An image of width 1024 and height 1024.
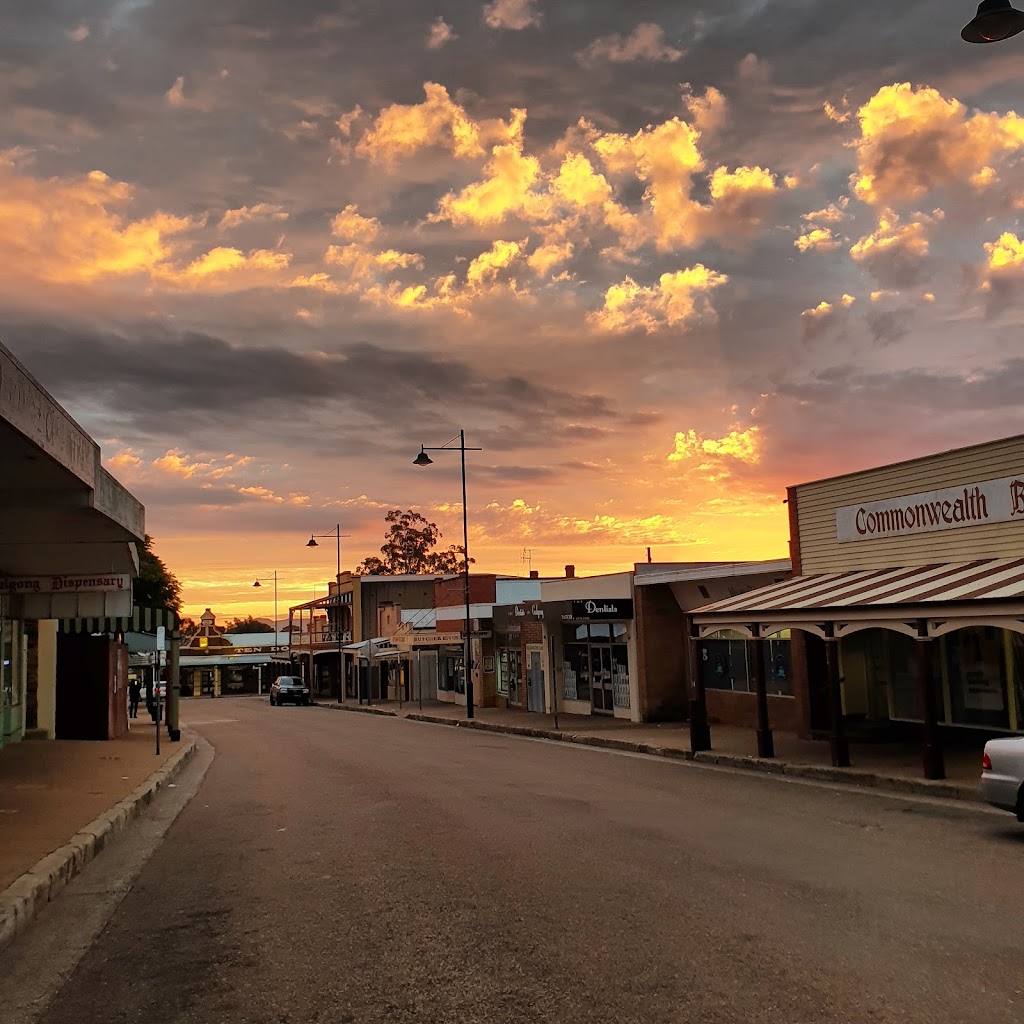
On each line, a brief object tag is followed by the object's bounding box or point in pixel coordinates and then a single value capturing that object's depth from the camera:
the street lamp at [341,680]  60.66
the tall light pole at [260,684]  96.32
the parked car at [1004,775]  10.56
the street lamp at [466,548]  35.50
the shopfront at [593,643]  29.17
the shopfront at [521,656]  36.00
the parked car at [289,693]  60.19
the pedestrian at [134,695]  46.86
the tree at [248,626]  171.00
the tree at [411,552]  91.25
